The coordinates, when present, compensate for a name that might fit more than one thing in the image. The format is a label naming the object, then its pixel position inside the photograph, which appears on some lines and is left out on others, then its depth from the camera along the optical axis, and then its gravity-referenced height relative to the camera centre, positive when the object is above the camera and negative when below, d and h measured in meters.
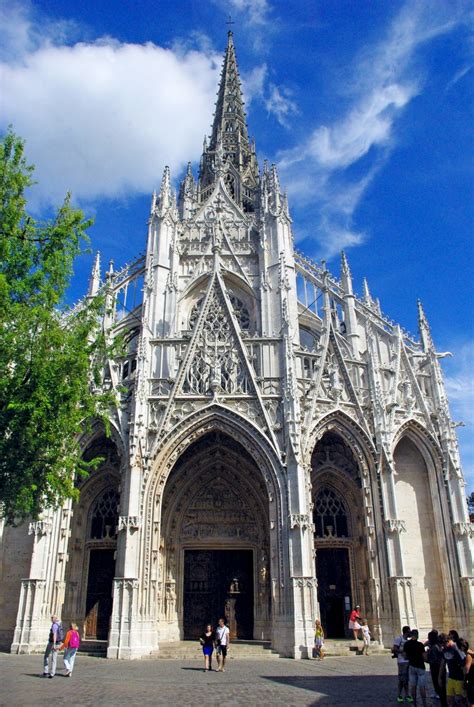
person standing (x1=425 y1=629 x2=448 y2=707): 8.74 -1.13
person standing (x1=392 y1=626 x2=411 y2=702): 9.40 -1.27
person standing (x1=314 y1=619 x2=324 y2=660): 15.92 -1.49
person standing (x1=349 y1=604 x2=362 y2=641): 17.66 -1.00
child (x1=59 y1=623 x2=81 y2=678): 12.41 -1.22
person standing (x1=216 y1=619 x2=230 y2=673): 13.63 -1.27
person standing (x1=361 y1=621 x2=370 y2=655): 17.27 -1.49
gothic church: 17.88 +2.95
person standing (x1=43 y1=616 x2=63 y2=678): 12.12 -1.27
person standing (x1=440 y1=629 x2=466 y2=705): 7.81 -1.12
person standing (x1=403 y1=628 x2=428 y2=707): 8.71 -1.13
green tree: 12.07 +4.96
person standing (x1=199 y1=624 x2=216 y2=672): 13.75 -1.30
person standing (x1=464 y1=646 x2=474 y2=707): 7.23 -1.12
